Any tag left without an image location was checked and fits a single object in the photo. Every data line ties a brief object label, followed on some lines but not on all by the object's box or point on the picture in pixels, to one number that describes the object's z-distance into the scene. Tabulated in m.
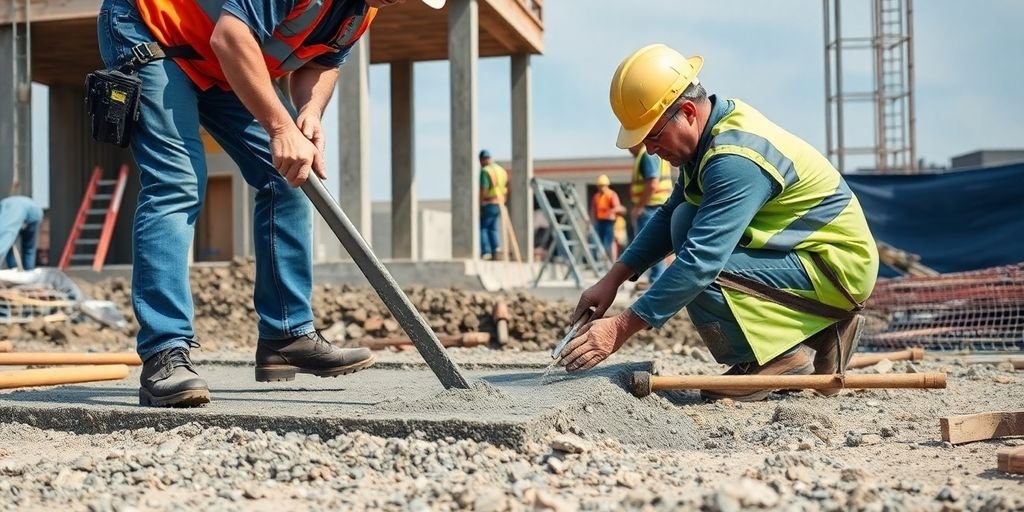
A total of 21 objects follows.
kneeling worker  3.40
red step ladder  12.80
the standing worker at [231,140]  2.99
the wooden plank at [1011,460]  2.35
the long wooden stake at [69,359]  4.16
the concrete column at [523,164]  13.26
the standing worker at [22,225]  9.39
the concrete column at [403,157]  13.46
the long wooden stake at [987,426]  2.88
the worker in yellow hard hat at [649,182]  9.70
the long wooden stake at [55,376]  3.46
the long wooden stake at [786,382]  3.30
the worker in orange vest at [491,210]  13.74
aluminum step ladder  12.23
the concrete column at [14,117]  11.91
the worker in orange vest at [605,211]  14.78
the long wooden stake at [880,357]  4.82
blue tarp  10.26
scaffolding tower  21.58
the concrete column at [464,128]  11.01
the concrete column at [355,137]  10.56
